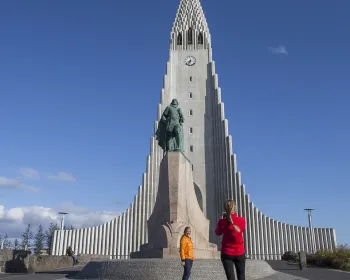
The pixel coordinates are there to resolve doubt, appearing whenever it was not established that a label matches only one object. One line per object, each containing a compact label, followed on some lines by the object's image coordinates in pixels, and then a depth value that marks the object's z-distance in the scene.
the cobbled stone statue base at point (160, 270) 7.30
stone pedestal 9.28
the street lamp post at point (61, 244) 26.27
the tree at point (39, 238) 60.31
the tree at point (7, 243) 59.98
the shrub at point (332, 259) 13.30
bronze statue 11.18
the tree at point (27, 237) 57.97
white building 25.42
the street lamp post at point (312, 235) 24.75
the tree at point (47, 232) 58.75
